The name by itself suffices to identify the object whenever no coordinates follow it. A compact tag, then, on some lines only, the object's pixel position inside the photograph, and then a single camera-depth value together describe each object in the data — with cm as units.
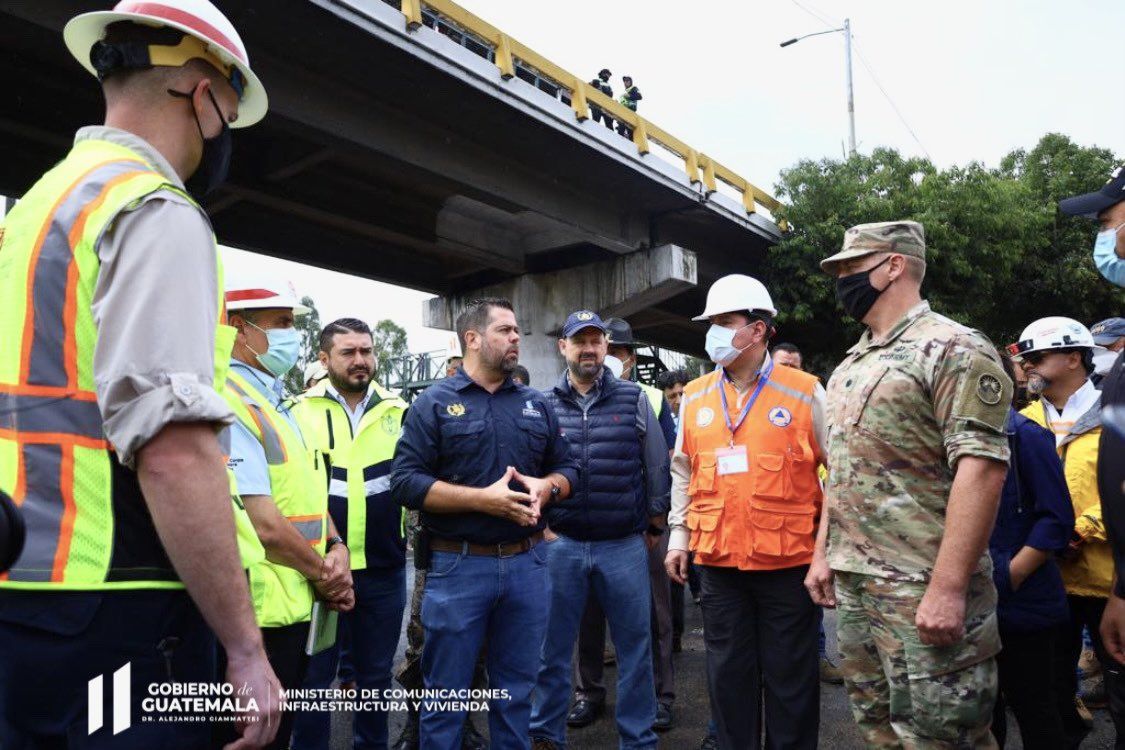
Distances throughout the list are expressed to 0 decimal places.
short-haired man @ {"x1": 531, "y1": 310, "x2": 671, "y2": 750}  406
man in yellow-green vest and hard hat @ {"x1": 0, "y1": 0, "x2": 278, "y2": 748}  130
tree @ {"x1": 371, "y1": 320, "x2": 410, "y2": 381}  5153
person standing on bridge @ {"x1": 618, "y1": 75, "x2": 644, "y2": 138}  1794
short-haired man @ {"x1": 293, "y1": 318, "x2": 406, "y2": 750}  420
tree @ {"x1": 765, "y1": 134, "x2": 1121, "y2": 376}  1842
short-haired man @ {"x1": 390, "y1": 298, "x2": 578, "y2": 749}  342
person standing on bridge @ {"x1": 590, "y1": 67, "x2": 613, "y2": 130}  1772
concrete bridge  948
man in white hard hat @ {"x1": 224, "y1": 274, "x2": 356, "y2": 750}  262
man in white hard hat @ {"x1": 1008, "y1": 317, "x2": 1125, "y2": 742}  369
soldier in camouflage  244
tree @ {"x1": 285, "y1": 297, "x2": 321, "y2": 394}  4509
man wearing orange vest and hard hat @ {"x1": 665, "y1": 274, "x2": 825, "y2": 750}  349
